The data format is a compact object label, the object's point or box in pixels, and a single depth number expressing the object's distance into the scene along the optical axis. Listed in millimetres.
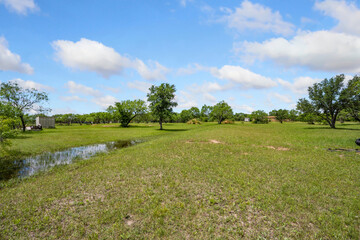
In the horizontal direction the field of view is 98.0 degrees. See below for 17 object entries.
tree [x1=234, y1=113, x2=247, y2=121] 157800
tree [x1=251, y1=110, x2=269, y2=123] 98431
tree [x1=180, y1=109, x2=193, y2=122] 137250
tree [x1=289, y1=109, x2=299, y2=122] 117275
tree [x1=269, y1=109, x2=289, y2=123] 114375
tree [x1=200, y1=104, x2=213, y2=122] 147412
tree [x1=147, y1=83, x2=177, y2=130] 49750
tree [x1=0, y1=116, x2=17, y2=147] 13384
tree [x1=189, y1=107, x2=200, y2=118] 145725
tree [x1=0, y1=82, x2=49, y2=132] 41281
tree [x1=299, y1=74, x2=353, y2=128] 42469
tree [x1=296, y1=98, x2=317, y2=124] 46944
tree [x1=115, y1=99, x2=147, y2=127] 67625
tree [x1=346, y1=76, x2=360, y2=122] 38156
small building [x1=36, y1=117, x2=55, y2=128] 55575
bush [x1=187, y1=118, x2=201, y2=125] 93300
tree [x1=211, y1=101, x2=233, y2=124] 80062
